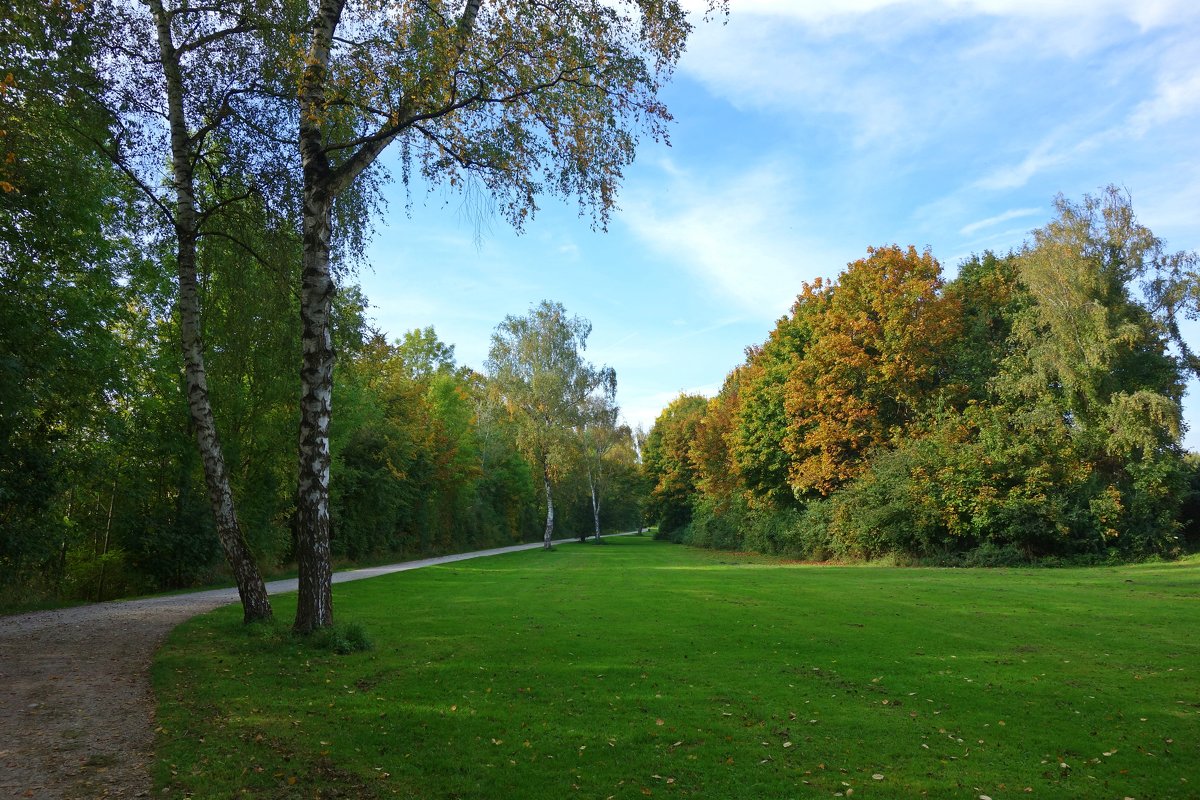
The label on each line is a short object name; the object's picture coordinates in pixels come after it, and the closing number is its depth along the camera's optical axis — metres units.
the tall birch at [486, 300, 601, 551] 48.78
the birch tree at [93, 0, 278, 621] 11.45
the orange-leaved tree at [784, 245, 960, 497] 32.31
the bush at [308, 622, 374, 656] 9.84
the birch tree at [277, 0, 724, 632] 10.00
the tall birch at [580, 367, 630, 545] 53.50
